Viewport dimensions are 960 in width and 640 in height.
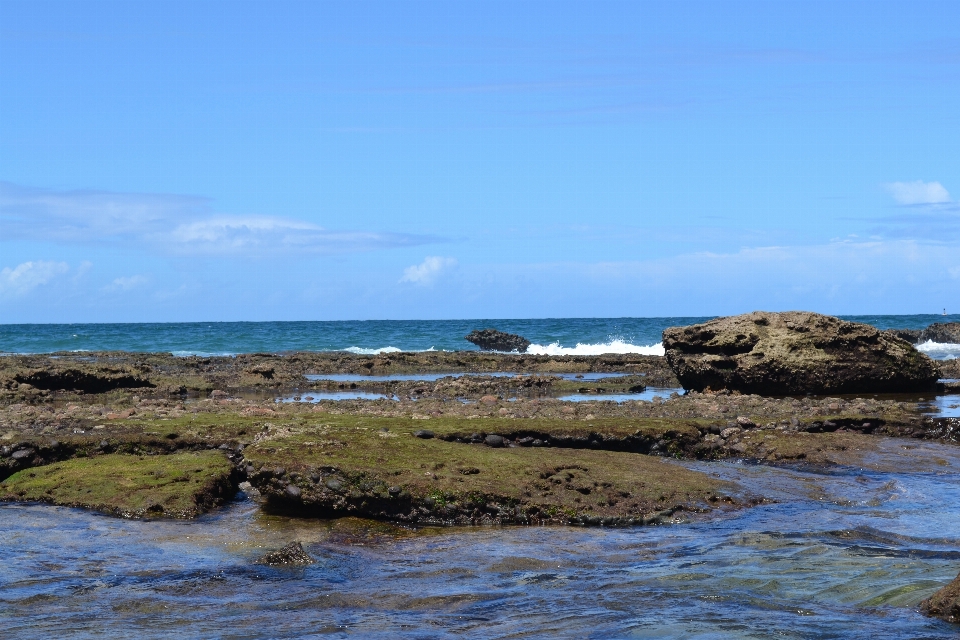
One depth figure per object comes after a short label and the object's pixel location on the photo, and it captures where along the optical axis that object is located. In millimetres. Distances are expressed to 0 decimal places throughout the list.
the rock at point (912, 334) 54541
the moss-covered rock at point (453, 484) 9938
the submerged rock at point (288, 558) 8297
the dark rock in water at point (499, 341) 58500
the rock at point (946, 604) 6602
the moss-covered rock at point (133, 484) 10219
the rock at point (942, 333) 58781
